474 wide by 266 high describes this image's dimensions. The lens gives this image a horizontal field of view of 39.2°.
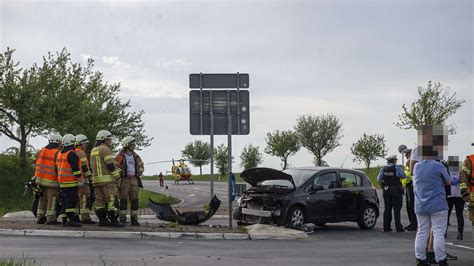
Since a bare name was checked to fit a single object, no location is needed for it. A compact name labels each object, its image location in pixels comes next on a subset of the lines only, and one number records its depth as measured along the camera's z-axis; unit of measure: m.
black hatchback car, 15.08
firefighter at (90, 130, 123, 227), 13.83
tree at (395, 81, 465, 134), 42.28
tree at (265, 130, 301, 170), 70.63
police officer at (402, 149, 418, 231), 15.91
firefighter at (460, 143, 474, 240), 10.66
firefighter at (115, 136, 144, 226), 14.36
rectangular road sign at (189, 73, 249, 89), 15.52
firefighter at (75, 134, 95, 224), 14.13
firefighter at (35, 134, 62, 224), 14.20
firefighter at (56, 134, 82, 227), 13.69
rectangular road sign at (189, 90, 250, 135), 15.51
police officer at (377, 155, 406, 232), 15.72
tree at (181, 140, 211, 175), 81.46
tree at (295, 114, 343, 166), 67.00
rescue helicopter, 55.72
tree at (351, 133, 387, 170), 62.75
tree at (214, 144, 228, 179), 71.44
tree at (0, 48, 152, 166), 29.64
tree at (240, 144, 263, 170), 74.31
